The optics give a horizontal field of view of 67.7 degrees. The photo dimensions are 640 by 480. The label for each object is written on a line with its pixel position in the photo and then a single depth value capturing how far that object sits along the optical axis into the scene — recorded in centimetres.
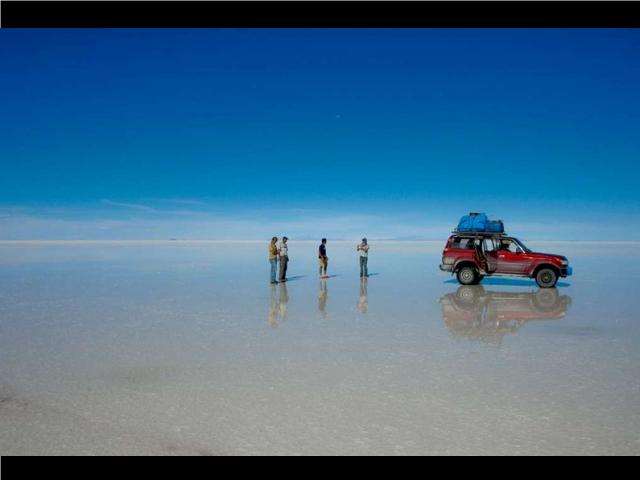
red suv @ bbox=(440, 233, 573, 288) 1858
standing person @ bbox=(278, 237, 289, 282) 1969
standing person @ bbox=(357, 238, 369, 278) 2123
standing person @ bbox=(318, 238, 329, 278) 2177
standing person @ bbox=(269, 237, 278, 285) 1906
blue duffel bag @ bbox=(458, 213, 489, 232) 1905
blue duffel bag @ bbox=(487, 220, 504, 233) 1914
